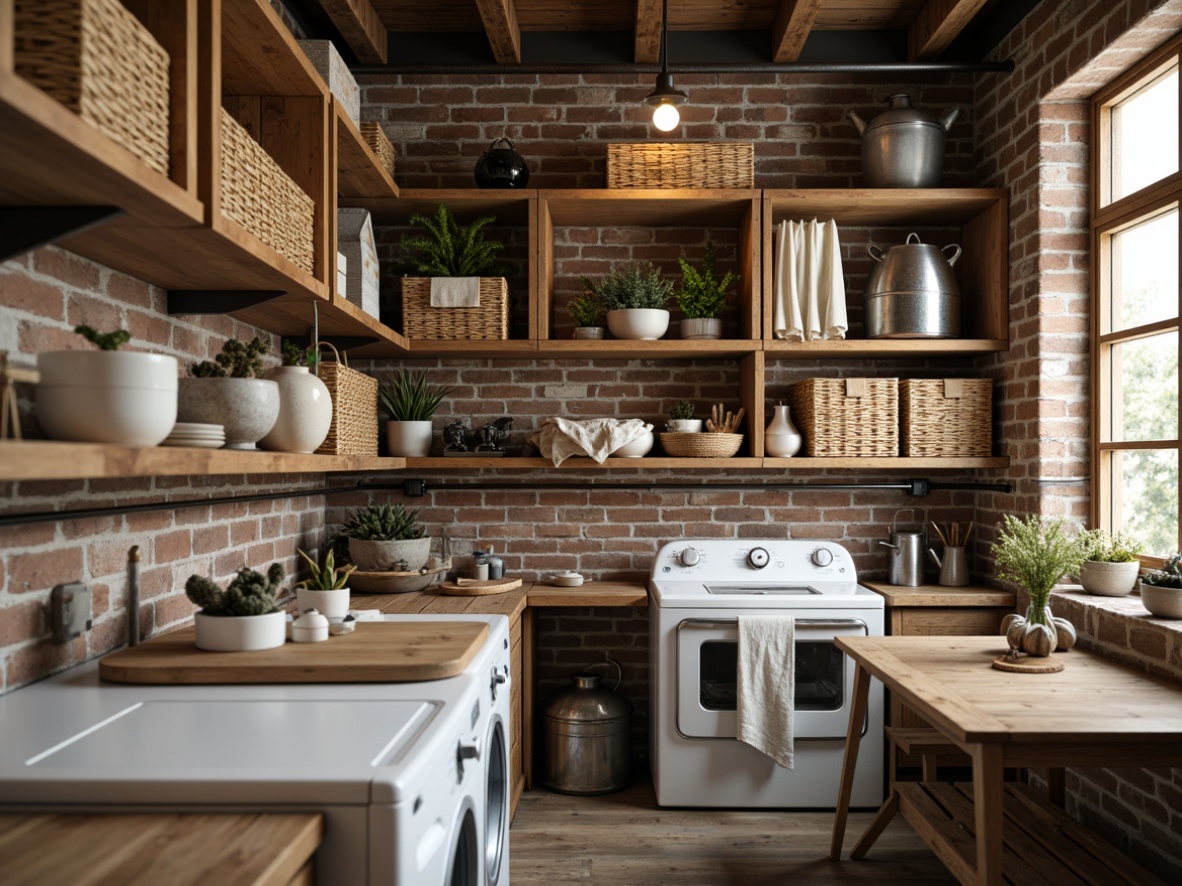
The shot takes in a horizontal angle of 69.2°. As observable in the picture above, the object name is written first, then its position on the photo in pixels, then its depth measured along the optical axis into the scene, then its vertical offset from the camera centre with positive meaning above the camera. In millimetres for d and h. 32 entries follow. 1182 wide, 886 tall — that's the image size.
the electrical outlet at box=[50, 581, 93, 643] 1747 -329
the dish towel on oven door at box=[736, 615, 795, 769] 3047 -824
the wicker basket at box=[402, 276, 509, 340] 3326 +533
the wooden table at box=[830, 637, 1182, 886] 1789 -574
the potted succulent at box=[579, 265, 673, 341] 3348 +586
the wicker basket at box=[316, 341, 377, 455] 2590 +138
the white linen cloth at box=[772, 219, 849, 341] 3320 +662
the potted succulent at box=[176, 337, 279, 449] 1672 +111
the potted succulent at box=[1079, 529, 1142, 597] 2680 -342
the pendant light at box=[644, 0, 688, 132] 2875 +1191
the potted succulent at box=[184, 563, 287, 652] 1852 -357
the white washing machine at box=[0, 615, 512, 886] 1197 -465
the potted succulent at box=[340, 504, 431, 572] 3162 -330
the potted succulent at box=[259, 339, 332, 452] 1983 +97
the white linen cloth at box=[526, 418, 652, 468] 3352 +67
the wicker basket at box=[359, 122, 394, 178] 3090 +1144
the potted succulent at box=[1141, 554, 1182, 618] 2328 -368
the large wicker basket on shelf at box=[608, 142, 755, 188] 3352 +1133
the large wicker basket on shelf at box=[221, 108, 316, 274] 1671 +555
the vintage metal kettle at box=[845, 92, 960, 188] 3293 +1199
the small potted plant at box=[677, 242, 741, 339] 3406 +612
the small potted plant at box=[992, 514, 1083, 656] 2340 -349
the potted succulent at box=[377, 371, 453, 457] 3424 +162
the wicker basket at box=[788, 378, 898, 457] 3346 +137
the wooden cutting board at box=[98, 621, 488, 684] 1716 -430
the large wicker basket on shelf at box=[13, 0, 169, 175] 1165 +554
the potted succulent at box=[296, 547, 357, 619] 2135 -353
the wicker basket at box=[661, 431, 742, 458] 3332 +37
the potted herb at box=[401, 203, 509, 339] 3314 +609
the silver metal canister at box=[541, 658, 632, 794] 3260 -1109
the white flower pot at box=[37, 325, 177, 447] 1249 +84
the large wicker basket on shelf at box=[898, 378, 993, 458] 3348 +143
